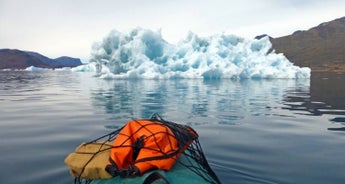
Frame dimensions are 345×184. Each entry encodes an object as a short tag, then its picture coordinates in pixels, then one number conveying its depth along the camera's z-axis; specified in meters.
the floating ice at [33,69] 91.18
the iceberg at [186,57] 27.33
